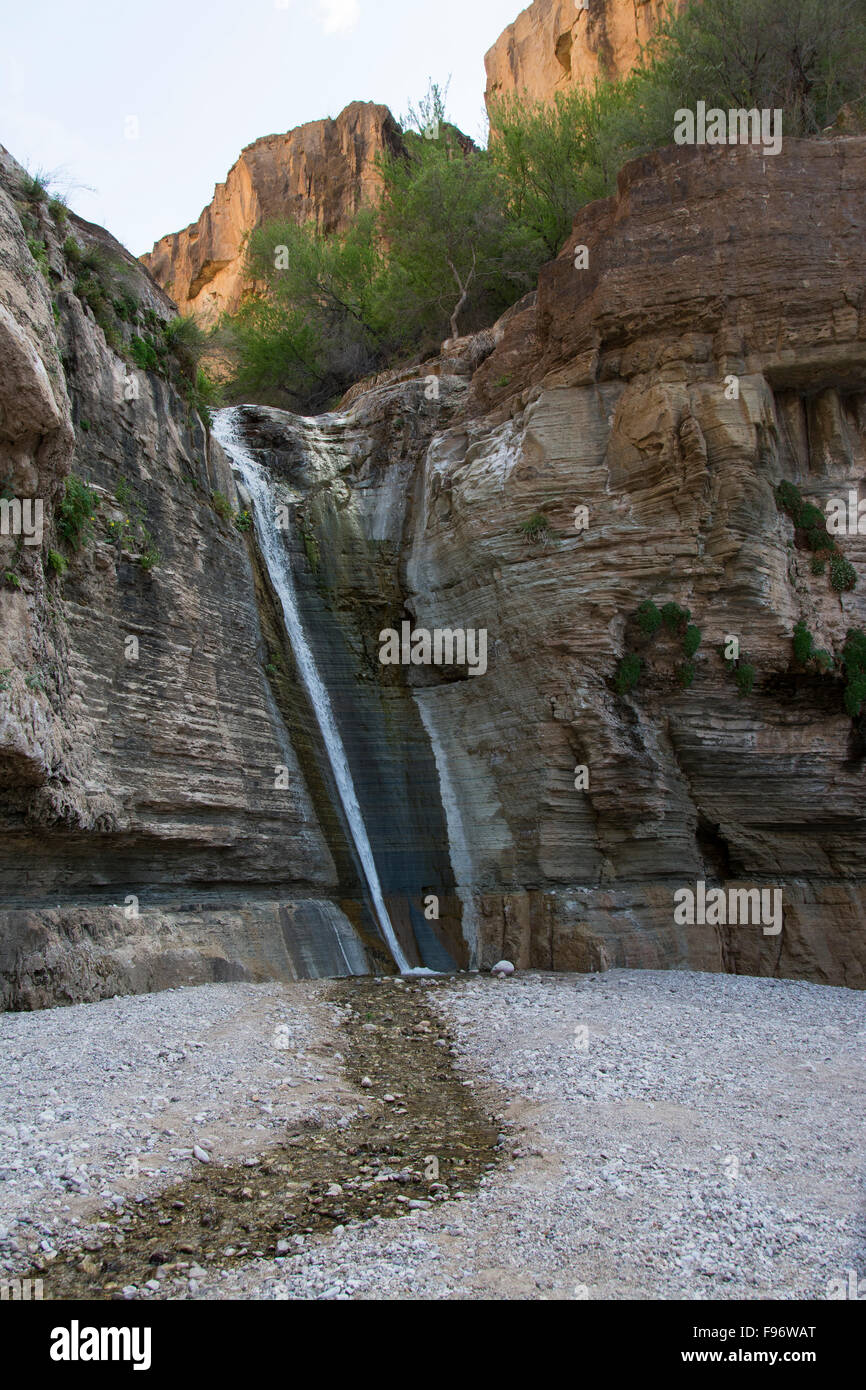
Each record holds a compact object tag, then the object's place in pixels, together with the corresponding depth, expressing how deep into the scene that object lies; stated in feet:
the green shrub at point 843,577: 51.06
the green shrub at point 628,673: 49.93
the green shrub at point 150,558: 43.93
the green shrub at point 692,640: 49.49
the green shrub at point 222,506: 51.85
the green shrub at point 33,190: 42.70
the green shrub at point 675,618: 49.92
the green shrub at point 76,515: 39.78
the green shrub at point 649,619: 49.73
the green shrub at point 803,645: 48.98
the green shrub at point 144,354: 48.42
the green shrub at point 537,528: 52.29
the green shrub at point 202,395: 53.16
